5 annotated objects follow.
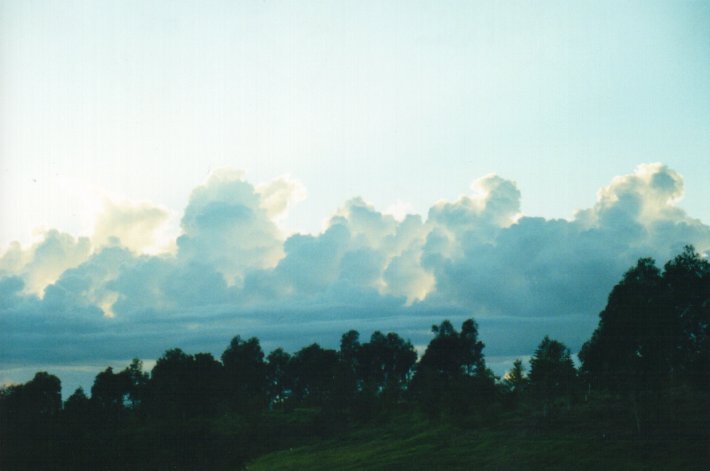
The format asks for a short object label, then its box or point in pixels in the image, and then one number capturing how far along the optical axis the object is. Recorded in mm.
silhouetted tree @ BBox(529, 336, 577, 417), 94562
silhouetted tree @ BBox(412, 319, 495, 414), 142638
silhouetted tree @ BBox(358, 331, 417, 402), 156062
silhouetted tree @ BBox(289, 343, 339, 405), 144000
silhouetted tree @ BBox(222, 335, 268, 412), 153438
